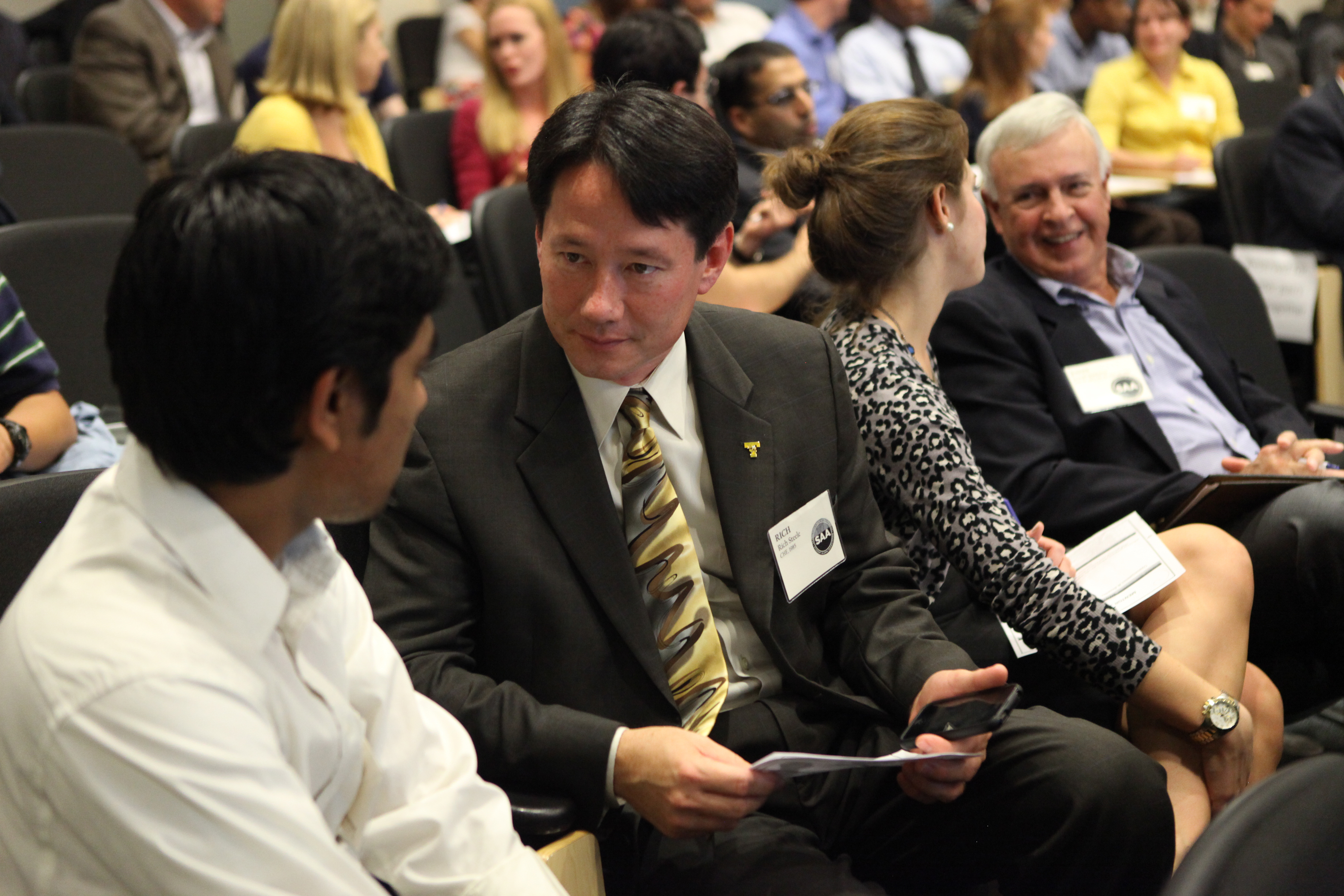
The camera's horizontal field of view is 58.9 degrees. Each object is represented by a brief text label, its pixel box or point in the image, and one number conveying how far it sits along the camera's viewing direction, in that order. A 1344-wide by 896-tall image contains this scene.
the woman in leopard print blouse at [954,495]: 1.65
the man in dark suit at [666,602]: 1.38
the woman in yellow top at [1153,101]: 5.17
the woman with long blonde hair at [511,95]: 4.14
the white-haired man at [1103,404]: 2.05
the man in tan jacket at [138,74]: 4.32
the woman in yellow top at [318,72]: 3.87
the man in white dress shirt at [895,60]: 5.82
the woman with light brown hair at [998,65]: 4.66
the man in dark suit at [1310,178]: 3.75
